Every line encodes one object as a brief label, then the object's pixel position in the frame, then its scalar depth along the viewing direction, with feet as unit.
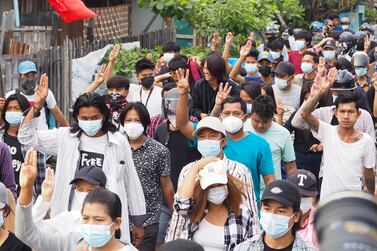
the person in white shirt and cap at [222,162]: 16.81
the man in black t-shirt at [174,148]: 24.03
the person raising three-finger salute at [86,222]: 14.58
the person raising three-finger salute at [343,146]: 23.38
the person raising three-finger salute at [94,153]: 20.03
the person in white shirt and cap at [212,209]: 16.55
